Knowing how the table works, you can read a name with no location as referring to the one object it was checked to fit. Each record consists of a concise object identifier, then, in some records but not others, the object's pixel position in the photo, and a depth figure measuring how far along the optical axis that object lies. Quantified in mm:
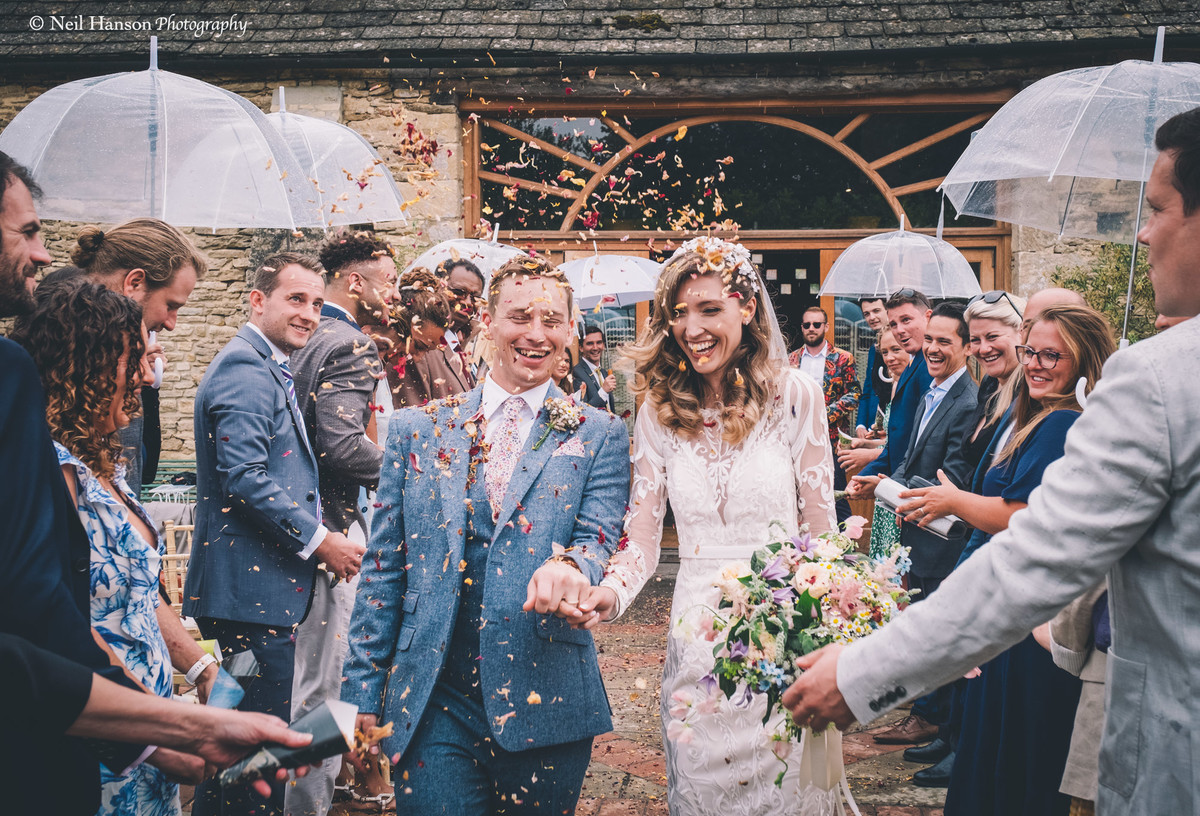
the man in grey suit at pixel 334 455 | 4211
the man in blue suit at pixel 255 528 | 3672
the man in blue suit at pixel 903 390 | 5844
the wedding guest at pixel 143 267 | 3643
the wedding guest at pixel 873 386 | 7980
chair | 4852
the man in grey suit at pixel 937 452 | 4930
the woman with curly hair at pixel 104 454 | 2395
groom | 2521
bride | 2783
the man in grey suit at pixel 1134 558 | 1654
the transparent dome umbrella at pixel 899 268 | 7184
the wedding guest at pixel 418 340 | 4906
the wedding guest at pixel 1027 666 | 3211
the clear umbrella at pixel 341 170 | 5242
